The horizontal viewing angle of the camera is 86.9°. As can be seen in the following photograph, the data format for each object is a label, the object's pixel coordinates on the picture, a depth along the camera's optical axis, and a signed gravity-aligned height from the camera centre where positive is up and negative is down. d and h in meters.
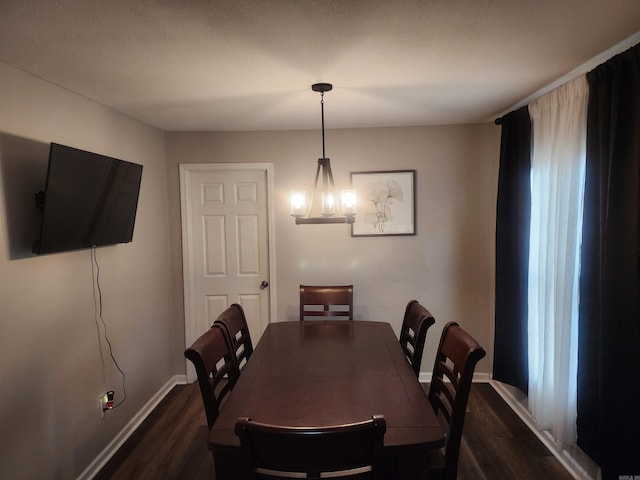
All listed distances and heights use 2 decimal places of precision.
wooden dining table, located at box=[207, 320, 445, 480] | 1.22 -0.74
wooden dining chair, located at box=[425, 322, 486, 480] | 1.39 -0.71
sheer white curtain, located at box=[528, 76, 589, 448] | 1.93 -0.17
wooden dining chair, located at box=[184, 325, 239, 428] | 1.49 -0.64
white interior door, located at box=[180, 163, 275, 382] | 3.14 -0.13
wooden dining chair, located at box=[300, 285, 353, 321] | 2.69 -0.56
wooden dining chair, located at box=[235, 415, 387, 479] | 0.96 -0.65
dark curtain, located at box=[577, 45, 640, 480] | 1.51 -0.23
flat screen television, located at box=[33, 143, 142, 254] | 1.65 +0.17
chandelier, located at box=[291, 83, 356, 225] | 2.02 +0.17
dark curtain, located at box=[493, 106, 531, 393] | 2.44 -0.18
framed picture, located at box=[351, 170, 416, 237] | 3.07 +0.23
